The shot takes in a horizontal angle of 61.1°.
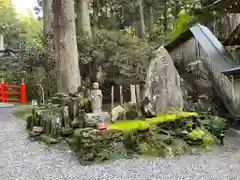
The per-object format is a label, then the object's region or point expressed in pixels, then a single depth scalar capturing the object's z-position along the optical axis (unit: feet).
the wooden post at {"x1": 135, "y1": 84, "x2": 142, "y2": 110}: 16.43
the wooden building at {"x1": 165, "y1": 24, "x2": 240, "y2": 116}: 22.03
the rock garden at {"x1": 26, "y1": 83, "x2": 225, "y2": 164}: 13.15
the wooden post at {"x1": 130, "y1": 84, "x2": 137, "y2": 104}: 16.22
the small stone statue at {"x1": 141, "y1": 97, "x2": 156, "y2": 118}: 15.71
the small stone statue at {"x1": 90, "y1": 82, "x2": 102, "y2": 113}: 15.08
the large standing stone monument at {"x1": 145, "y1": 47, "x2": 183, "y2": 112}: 16.15
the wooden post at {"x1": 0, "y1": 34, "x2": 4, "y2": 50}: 50.82
